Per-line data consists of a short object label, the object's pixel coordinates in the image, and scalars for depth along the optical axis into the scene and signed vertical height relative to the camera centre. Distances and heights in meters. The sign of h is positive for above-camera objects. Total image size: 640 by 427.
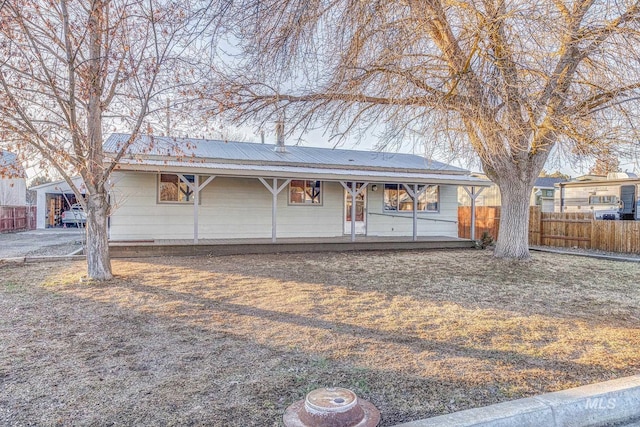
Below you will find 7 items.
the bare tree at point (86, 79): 5.80 +2.15
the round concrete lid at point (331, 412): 2.28 -1.18
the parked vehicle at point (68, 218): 23.33 -0.39
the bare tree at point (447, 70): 5.73 +2.38
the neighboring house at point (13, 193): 23.78 +1.15
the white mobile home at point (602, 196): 17.05 +0.98
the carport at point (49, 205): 22.84 +0.36
